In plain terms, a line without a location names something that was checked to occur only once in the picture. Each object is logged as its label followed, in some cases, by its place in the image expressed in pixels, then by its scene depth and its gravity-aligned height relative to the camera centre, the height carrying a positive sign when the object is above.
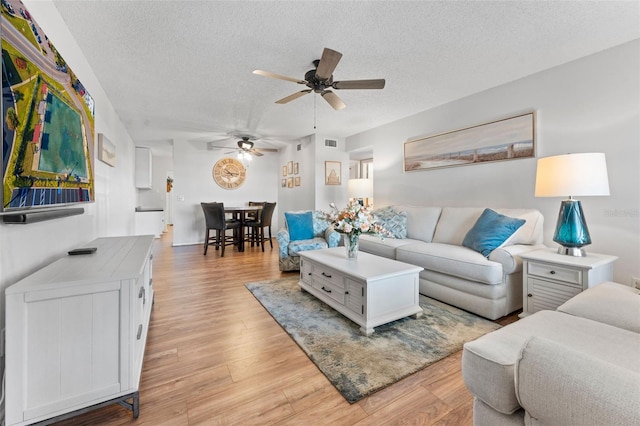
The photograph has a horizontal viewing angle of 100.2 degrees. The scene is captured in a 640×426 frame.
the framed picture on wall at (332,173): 5.78 +0.82
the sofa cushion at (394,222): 3.72 -0.16
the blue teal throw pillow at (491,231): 2.54 -0.19
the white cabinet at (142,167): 6.56 +1.03
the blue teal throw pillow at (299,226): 3.98 -0.24
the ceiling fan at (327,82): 2.14 +1.20
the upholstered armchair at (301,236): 3.77 -0.40
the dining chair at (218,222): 5.05 -0.27
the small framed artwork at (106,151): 2.81 +0.66
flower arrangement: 2.53 -0.14
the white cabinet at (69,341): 1.08 -0.58
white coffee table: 2.11 -0.67
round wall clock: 6.61 +0.91
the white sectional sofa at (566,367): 0.53 -0.48
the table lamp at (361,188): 4.87 +0.41
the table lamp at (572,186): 2.08 +0.22
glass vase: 2.59 -0.34
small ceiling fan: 5.44 +1.31
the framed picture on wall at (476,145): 2.99 +0.87
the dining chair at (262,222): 5.49 -0.27
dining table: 5.41 -0.12
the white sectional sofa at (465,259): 2.34 -0.47
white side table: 2.00 -0.50
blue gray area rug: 1.62 -0.97
